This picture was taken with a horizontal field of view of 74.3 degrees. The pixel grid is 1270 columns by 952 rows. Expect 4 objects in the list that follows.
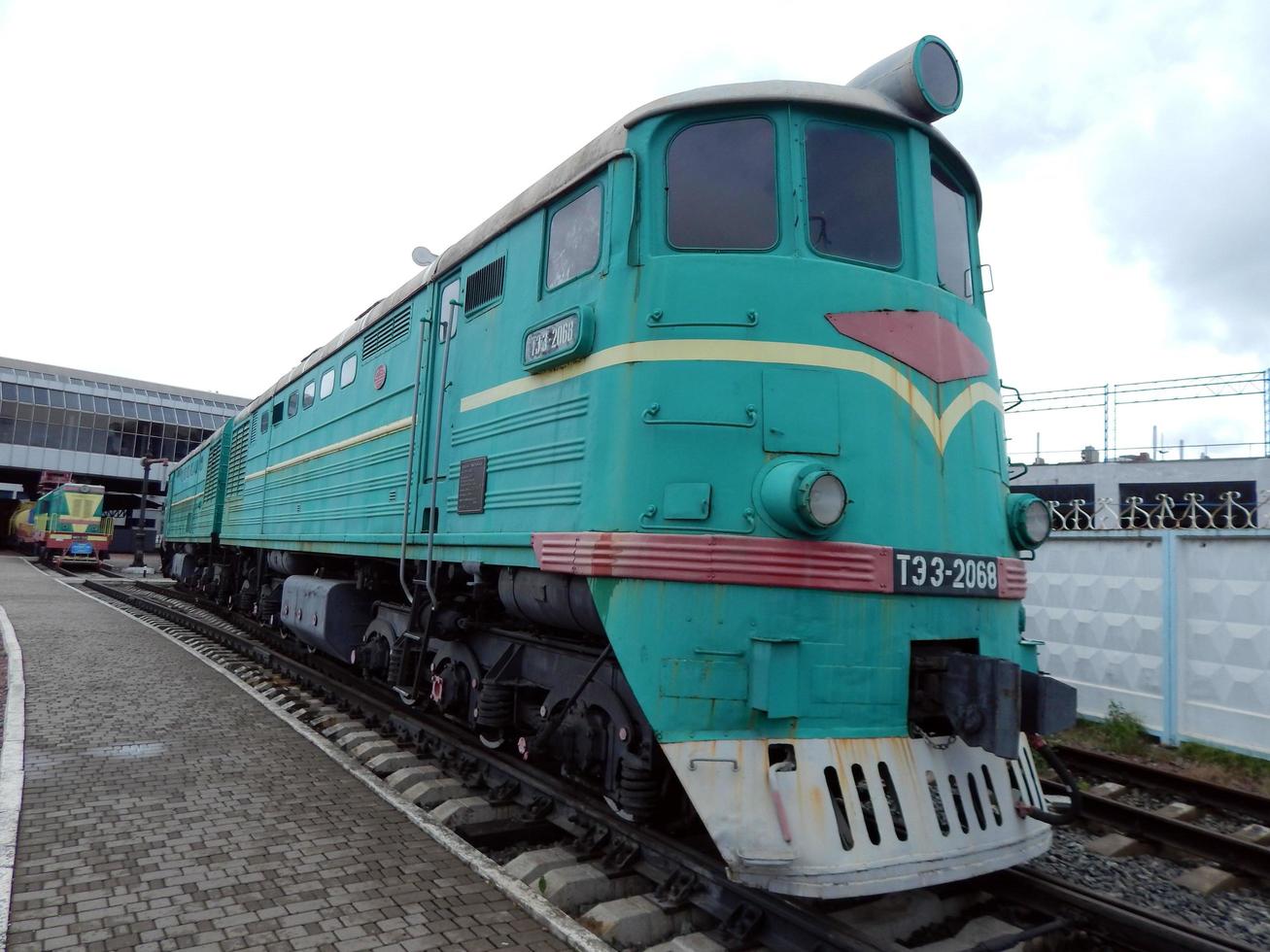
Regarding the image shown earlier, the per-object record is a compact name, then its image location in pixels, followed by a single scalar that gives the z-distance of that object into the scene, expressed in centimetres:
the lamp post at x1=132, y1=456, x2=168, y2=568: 3556
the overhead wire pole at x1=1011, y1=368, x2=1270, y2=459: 2319
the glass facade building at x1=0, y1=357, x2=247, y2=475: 5458
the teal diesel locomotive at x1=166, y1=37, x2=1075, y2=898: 399
